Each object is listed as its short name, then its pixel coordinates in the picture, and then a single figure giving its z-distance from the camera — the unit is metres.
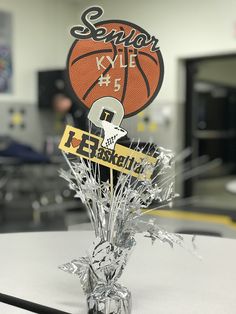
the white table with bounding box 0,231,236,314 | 1.13
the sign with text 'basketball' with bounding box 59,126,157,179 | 1.10
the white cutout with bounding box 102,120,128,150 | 1.11
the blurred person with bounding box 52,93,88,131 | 7.72
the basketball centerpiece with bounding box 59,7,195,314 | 1.04
